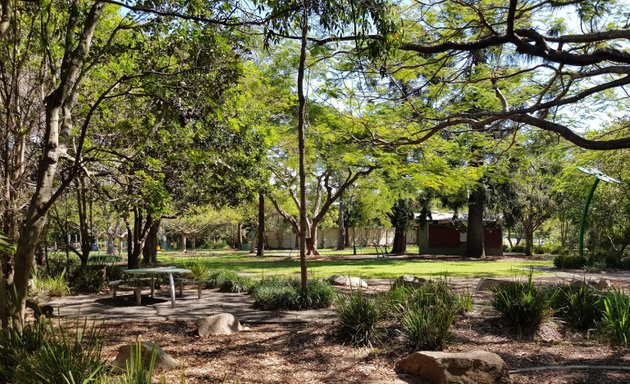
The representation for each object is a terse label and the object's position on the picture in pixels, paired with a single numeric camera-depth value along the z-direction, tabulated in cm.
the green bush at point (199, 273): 1432
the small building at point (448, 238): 3875
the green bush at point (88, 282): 1299
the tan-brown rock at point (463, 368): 527
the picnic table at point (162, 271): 1034
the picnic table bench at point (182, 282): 1191
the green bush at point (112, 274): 1445
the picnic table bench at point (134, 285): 1086
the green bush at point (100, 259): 2291
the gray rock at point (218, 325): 767
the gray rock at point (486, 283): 1077
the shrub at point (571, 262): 2217
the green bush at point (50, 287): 1151
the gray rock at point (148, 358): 530
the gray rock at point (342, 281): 1325
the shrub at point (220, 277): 1367
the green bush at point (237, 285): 1310
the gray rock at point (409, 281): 960
